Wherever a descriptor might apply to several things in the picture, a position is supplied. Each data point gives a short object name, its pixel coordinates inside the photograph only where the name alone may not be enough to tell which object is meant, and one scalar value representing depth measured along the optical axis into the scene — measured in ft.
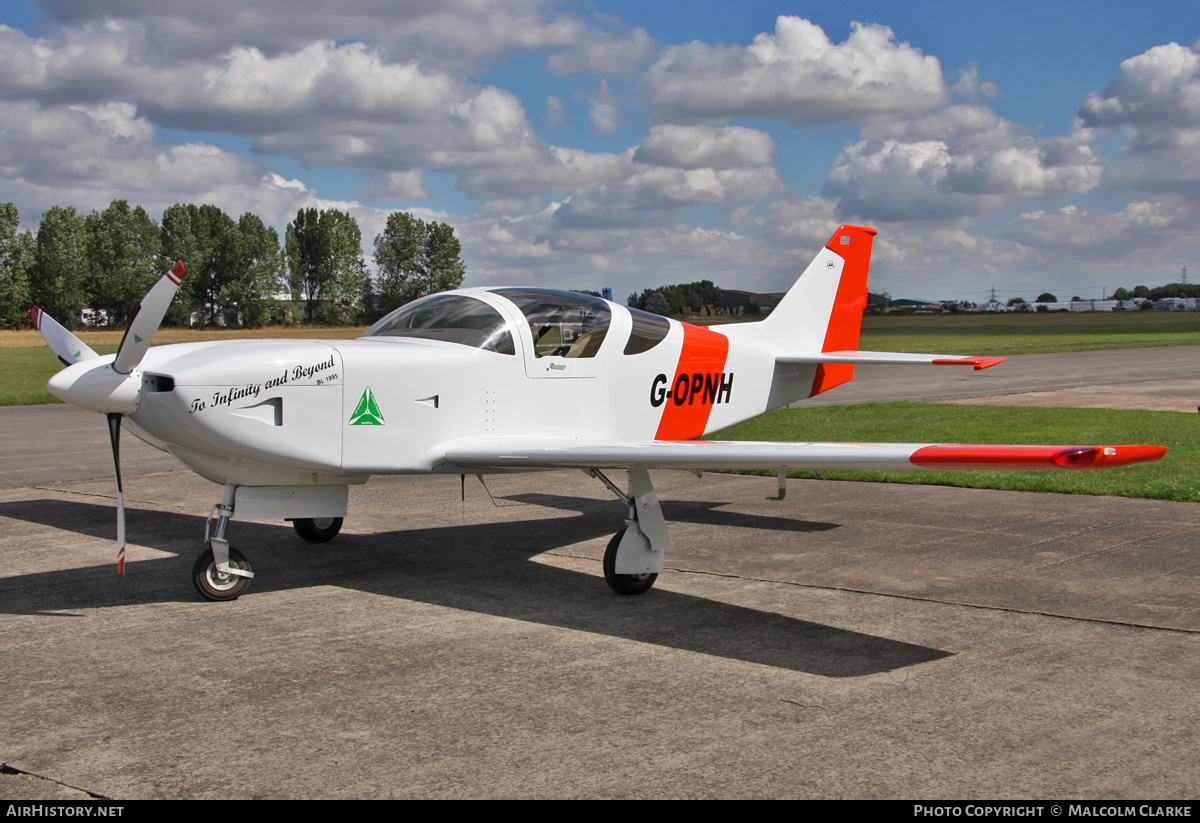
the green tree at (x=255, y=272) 262.06
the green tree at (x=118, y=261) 245.04
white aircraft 19.06
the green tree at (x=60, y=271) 243.40
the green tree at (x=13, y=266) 239.50
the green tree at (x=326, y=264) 272.72
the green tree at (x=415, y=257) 235.81
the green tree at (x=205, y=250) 252.42
